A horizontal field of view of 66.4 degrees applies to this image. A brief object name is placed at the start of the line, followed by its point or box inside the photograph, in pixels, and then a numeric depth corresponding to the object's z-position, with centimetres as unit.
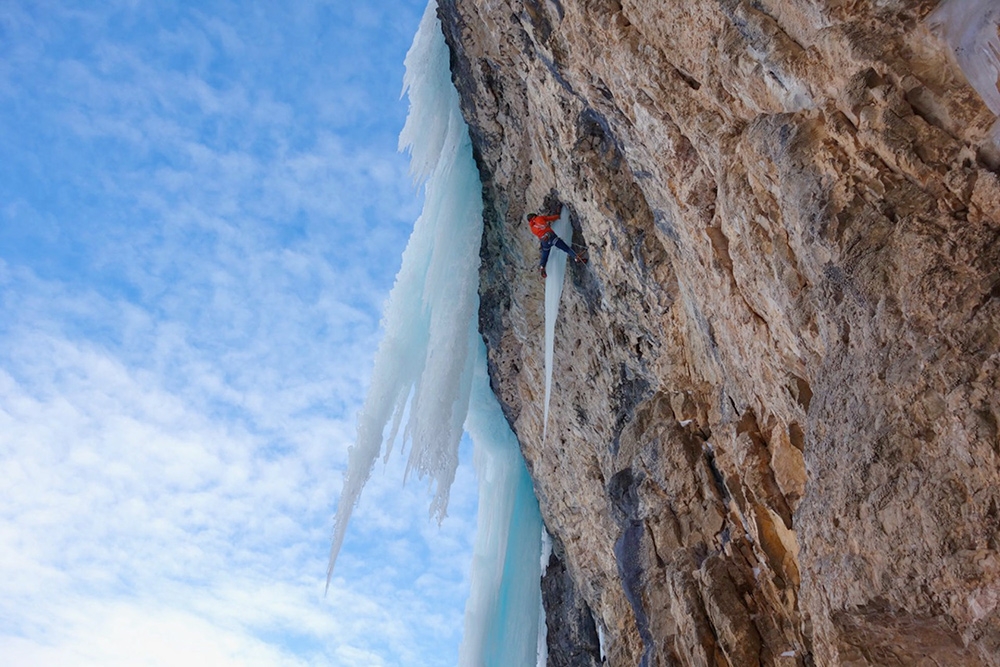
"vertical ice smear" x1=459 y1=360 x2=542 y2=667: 1047
